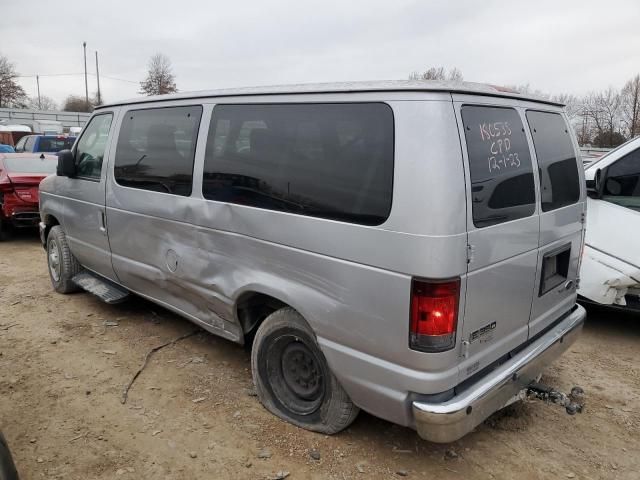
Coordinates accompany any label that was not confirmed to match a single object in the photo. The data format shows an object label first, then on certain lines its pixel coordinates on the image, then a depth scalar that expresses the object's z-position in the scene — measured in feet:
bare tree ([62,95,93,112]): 185.87
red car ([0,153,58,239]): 26.63
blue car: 49.96
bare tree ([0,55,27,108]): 167.43
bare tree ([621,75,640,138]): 104.47
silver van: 7.64
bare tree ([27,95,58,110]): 207.06
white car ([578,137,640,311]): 14.94
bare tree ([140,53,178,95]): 170.40
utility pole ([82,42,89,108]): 173.68
